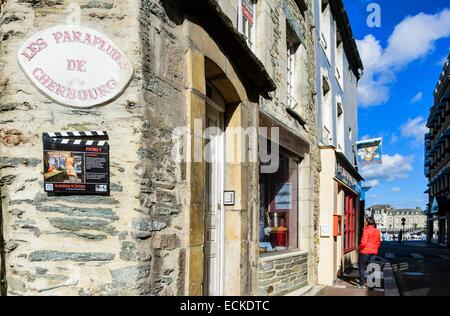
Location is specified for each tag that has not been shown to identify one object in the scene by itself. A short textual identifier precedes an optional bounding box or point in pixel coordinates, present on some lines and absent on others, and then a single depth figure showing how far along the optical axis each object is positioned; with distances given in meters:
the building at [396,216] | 139.00
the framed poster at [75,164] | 3.42
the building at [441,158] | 32.41
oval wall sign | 3.47
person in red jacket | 8.91
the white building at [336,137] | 9.95
